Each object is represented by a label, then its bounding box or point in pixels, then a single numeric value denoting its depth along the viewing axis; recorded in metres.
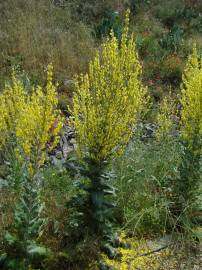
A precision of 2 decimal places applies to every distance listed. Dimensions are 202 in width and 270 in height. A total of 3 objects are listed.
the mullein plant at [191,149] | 2.83
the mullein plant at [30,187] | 2.25
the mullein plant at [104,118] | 2.49
